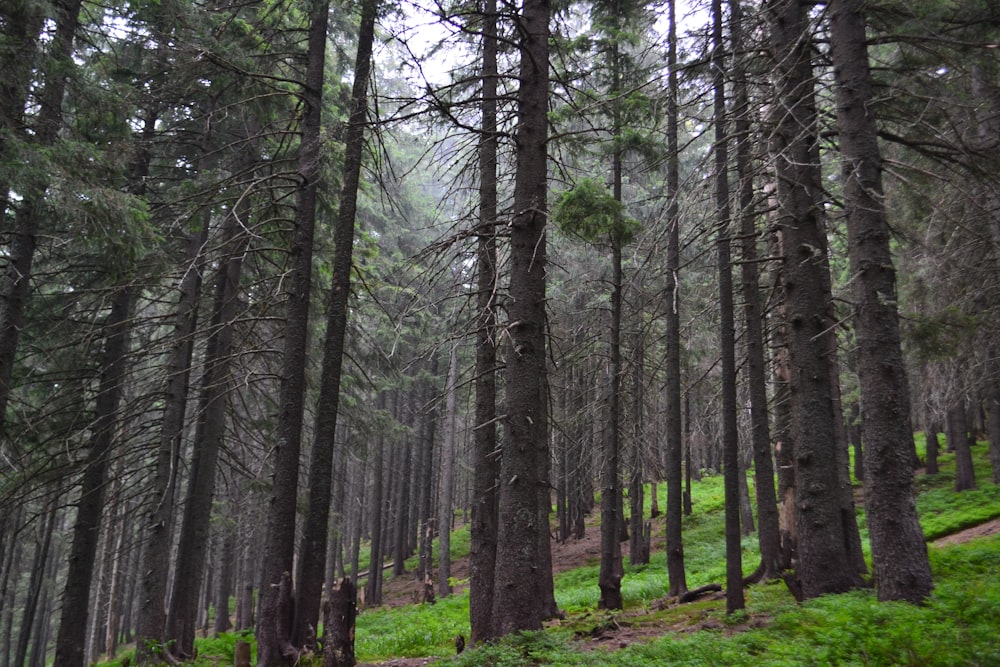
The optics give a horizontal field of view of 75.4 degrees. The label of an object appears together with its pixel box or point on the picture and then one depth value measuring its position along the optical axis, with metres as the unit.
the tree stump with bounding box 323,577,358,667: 8.10
